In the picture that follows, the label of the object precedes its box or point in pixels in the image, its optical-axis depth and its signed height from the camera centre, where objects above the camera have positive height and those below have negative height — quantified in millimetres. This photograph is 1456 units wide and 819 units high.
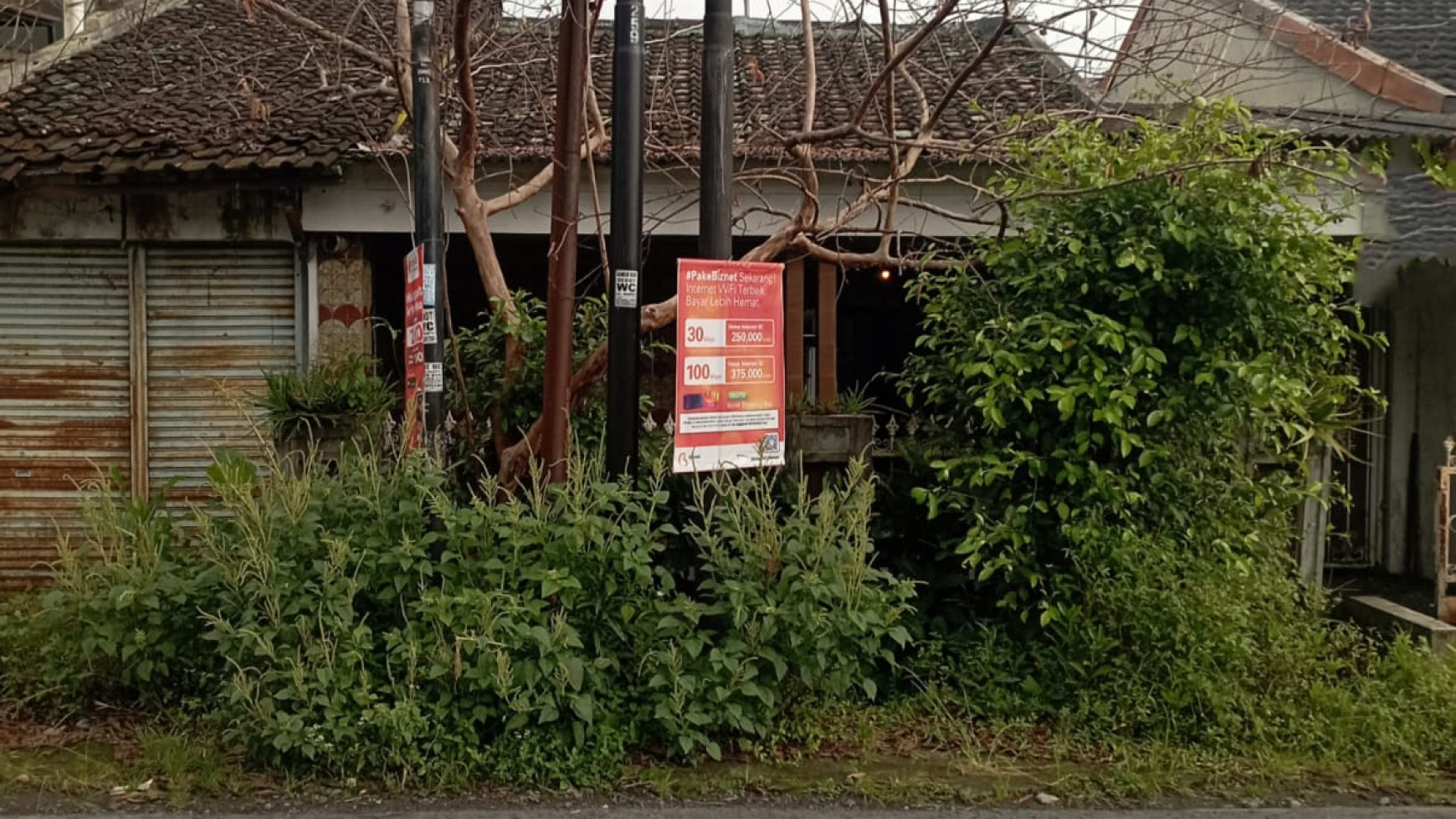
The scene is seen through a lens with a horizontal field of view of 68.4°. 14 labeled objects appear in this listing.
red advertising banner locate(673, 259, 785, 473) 4879 +51
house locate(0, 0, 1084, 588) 7379 +1118
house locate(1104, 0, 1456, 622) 6570 +1688
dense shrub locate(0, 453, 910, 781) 4492 -1088
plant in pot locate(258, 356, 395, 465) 6215 -224
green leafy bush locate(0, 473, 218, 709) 4938 -1184
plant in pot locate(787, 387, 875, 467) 5930 -320
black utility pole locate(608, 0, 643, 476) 4992 +644
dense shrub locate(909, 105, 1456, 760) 5082 -349
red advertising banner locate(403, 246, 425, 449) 5152 +140
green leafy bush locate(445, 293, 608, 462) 5934 +1
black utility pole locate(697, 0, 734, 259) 4984 +1147
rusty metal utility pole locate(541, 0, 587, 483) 5129 +706
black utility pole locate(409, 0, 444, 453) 5164 +856
